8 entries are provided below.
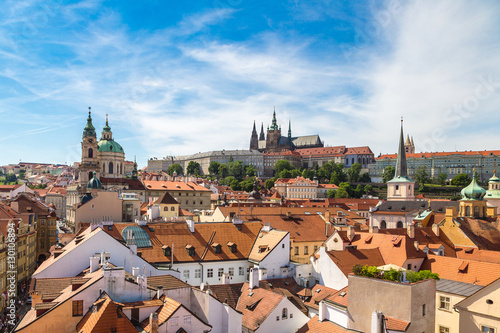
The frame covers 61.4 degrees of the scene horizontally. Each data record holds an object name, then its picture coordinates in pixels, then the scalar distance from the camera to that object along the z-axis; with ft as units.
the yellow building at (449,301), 81.97
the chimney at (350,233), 142.10
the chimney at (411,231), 144.15
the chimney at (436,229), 155.43
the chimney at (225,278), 109.50
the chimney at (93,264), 83.97
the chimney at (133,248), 101.35
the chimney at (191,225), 127.36
